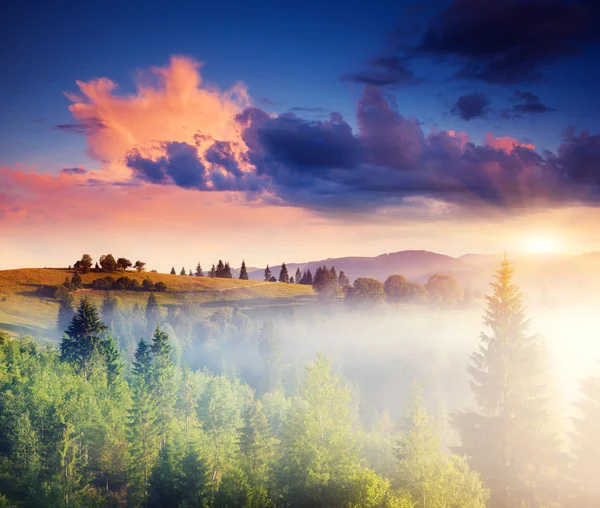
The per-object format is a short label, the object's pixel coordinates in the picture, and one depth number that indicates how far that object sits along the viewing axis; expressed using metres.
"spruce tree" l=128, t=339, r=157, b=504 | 55.84
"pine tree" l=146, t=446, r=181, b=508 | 46.19
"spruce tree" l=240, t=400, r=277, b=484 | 50.58
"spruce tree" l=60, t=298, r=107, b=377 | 92.06
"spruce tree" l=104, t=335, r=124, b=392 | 82.25
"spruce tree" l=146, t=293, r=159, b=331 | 184.75
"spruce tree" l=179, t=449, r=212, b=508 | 45.62
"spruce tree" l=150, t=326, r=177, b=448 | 72.33
